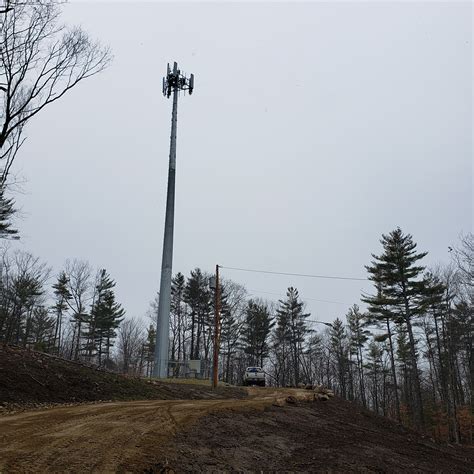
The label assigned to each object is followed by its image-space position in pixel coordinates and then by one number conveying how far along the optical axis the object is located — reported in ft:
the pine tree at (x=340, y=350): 180.86
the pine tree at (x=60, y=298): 177.06
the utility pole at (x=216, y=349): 84.74
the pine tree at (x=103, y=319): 177.01
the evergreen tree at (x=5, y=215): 73.84
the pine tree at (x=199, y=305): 180.14
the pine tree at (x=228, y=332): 181.27
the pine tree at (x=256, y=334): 182.19
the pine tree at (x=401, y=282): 114.11
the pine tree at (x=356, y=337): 177.17
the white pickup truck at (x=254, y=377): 120.78
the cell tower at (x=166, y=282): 93.50
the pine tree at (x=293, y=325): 178.33
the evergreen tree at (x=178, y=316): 190.60
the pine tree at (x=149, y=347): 217.13
